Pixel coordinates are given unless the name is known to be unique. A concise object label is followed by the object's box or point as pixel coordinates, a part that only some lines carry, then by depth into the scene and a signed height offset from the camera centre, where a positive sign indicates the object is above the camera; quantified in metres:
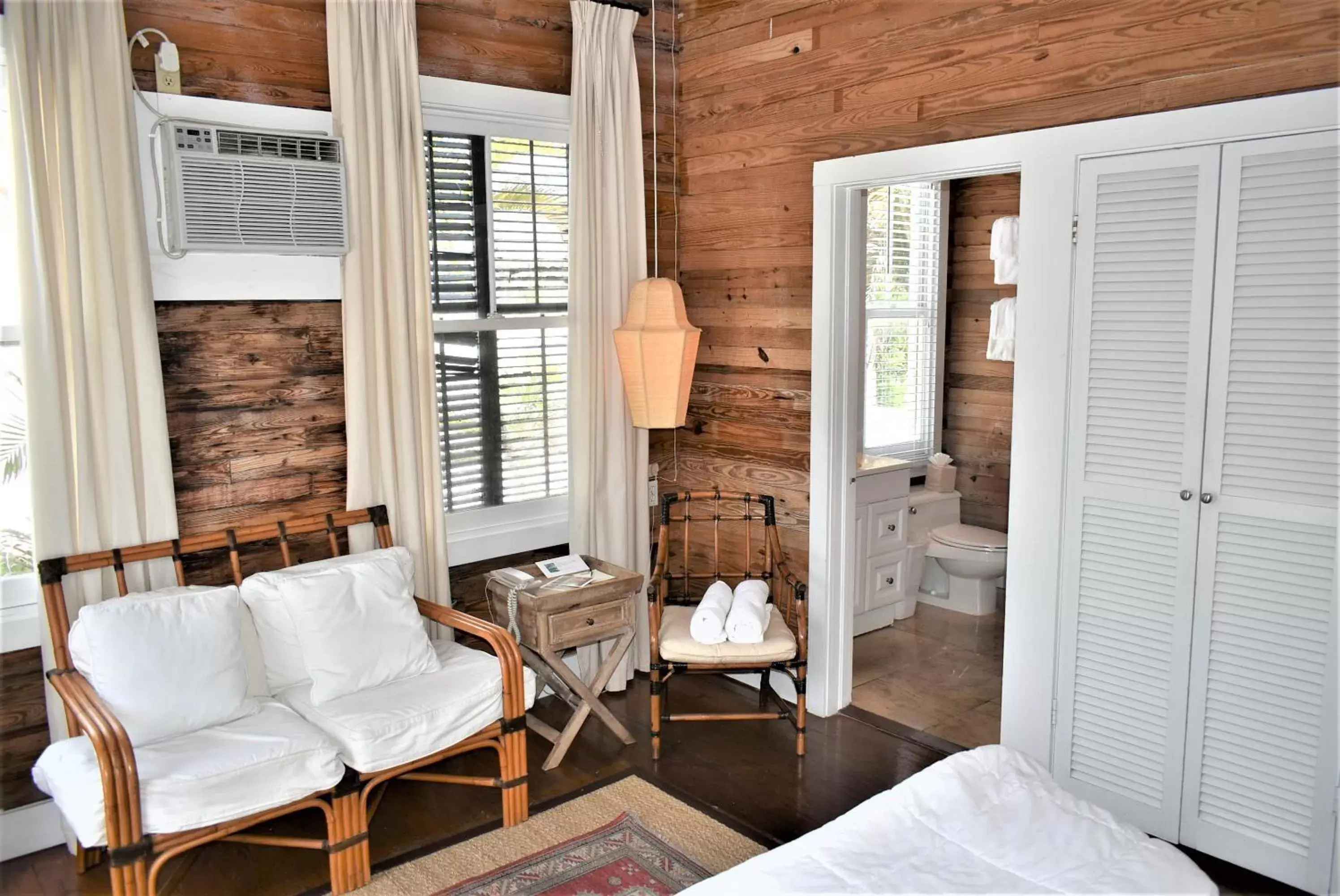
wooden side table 3.40 -1.07
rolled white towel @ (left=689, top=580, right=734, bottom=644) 3.48 -1.05
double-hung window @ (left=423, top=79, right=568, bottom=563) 3.74 +0.02
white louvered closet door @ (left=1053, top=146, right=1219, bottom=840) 2.76 -0.46
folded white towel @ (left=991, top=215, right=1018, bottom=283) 4.54 +0.28
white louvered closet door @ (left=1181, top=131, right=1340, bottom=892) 2.54 -0.56
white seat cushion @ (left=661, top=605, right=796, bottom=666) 3.48 -1.15
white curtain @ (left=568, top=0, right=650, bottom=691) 3.87 +0.20
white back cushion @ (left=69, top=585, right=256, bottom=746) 2.61 -0.89
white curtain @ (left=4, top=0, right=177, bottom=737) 2.71 +0.11
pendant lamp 3.71 -0.13
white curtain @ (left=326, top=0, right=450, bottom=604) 3.27 +0.13
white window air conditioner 2.95 +0.40
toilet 4.88 -1.19
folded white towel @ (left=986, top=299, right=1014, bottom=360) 4.93 -0.10
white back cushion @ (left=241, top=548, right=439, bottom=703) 2.96 -0.92
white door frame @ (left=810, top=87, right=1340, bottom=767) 2.70 +0.05
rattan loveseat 2.35 -1.15
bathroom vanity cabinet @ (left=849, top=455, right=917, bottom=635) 4.71 -1.08
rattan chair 3.54 -1.04
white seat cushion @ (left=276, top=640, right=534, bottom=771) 2.75 -1.10
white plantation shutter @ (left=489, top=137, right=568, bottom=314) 3.85 +0.36
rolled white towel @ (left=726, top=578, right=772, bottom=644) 3.48 -1.04
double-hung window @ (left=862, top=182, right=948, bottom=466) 5.24 -0.04
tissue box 5.34 -0.87
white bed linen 1.87 -1.05
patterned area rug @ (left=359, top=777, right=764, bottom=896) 2.75 -1.53
